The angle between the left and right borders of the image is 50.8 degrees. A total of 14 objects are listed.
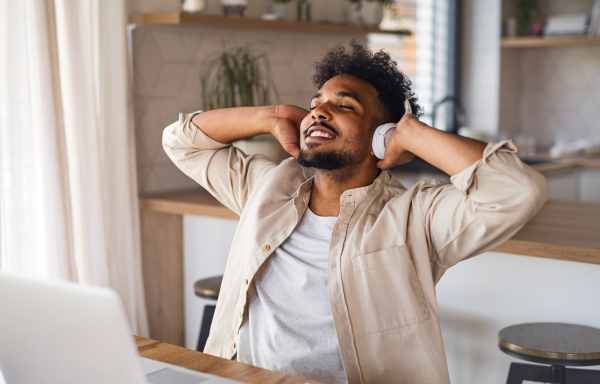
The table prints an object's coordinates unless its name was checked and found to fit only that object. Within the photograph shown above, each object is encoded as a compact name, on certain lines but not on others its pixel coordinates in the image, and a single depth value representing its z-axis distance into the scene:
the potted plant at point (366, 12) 3.21
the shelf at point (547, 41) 3.92
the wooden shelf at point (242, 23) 2.38
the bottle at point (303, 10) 3.02
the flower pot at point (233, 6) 2.63
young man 1.24
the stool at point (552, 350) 1.49
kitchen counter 2.20
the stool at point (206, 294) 2.02
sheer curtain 2.03
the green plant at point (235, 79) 2.60
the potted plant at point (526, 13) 4.34
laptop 0.77
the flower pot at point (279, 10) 2.89
